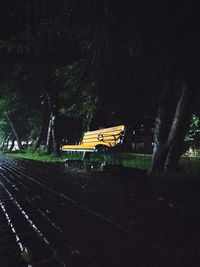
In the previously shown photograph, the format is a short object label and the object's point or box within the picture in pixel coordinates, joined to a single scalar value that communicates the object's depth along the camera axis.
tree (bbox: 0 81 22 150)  11.98
